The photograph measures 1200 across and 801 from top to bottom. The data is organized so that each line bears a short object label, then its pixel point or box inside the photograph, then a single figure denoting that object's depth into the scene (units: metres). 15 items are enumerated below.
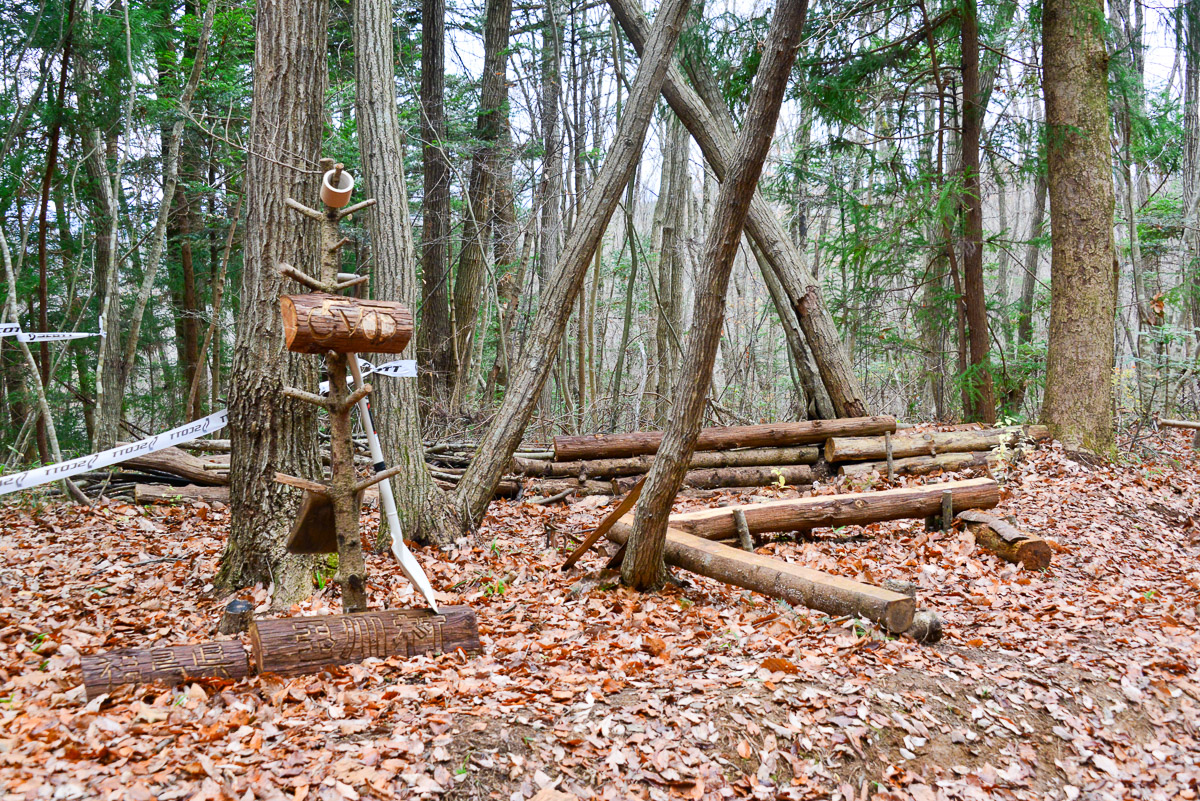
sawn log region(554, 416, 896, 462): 8.79
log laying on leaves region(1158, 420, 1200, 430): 10.09
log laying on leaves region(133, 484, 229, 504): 7.29
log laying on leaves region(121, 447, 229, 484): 7.63
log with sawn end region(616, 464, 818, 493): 8.78
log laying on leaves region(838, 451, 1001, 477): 8.70
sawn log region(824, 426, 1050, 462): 8.88
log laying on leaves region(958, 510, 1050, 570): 5.93
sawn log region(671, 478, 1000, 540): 6.45
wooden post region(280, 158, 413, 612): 3.43
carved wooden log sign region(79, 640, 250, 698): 3.39
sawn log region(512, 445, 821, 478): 8.77
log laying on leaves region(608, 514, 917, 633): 4.54
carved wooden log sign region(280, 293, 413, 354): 3.39
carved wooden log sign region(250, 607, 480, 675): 3.66
